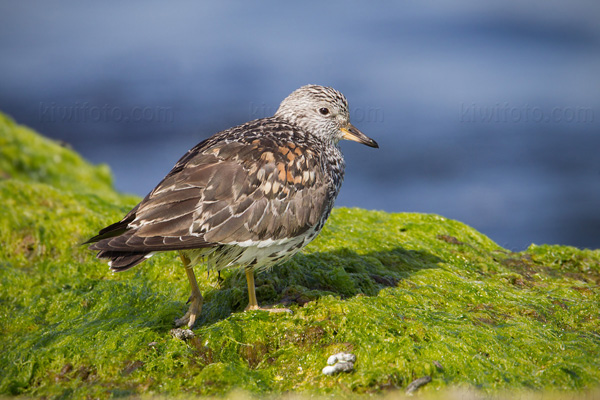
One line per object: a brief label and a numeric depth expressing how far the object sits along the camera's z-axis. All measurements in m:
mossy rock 9.73
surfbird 10.60
